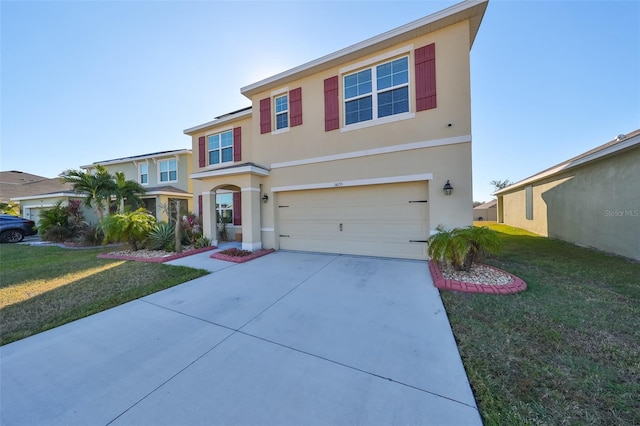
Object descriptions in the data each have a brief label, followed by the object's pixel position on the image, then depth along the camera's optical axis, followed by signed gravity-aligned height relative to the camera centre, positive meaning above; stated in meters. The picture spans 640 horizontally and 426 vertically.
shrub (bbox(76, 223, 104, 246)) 10.18 -1.01
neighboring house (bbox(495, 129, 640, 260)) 6.26 +0.23
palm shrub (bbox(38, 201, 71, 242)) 11.27 -0.43
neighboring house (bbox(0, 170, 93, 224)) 14.55 +2.43
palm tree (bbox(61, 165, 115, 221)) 10.23 +1.45
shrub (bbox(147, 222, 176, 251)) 8.10 -0.90
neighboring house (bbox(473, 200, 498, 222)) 24.42 -0.55
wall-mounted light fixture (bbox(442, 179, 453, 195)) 5.82 +0.54
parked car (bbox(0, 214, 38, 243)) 11.98 -0.67
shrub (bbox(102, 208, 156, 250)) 7.57 -0.45
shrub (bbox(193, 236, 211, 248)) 8.45 -1.11
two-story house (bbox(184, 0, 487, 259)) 5.91 +1.94
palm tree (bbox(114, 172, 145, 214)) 11.41 +1.23
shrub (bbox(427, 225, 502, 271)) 4.54 -0.78
